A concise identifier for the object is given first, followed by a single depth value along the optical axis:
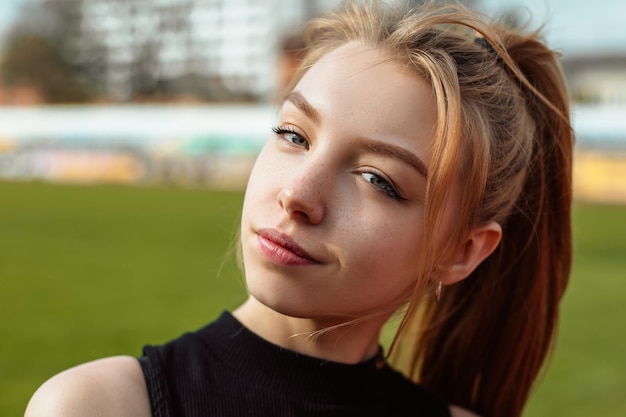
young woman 0.54
